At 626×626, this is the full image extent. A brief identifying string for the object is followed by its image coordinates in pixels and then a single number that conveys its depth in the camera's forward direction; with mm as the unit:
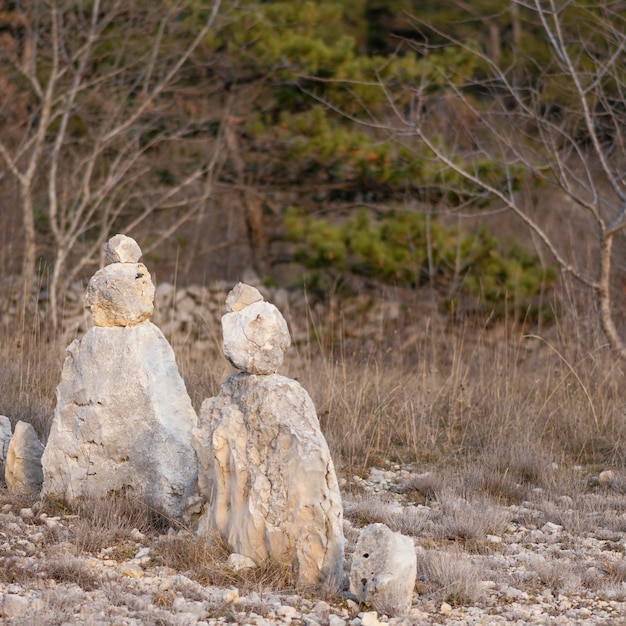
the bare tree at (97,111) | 17531
